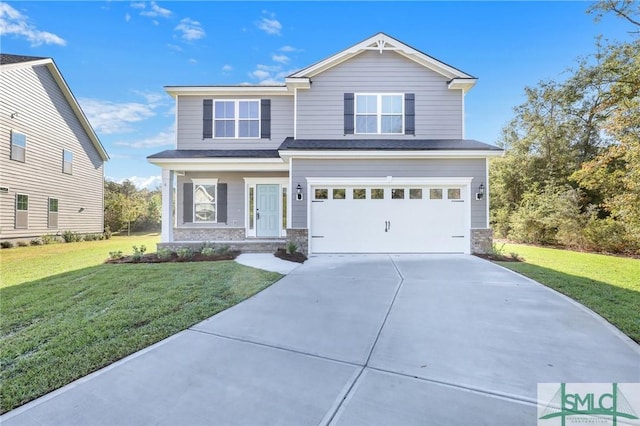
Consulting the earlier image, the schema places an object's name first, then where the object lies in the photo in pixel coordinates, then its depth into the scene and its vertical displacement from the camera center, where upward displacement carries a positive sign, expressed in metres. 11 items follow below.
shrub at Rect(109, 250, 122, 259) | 8.89 -1.15
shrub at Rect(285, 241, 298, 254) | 8.80 -0.88
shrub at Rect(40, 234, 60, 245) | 14.02 -1.04
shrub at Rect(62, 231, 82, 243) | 15.23 -1.01
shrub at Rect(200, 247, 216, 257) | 9.06 -1.05
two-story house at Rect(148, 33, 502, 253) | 9.20 +1.93
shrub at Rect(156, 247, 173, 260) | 8.73 -1.09
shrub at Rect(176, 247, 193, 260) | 8.74 -1.08
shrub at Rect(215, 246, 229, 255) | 9.33 -1.02
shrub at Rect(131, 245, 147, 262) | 8.56 -1.13
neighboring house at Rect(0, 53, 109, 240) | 12.58 +3.16
